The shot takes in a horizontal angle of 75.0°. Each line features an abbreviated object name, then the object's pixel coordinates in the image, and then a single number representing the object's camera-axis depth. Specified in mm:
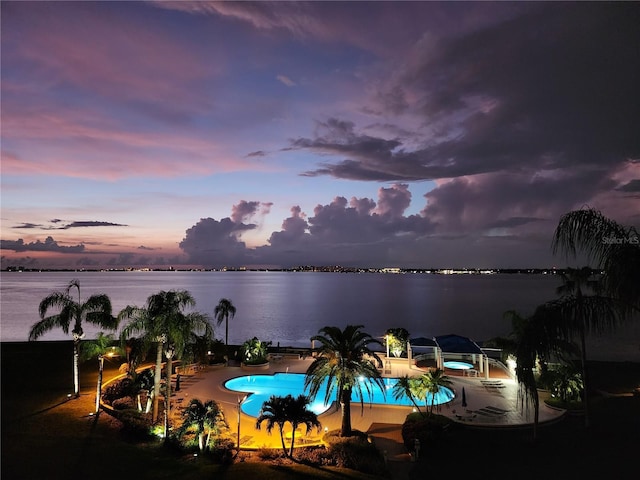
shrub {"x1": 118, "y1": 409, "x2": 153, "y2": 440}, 17422
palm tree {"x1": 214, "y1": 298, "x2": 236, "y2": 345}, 42781
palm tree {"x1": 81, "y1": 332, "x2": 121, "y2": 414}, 20262
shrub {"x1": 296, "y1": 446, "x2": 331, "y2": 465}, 15430
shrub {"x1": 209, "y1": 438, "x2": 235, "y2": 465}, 15367
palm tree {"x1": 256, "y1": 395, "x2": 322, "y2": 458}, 15438
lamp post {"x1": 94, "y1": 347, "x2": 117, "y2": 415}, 19906
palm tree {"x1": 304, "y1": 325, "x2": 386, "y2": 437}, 17891
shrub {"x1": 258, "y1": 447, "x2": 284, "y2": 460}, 15669
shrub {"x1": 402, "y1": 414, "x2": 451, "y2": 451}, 17266
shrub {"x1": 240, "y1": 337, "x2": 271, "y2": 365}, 31047
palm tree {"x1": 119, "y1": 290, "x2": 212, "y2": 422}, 18109
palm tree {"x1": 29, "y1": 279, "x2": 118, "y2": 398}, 21516
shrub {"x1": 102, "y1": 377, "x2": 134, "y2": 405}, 22047
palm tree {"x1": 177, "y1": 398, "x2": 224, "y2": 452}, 15719
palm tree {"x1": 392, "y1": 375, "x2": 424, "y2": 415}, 19719
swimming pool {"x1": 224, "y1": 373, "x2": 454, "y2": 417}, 23359
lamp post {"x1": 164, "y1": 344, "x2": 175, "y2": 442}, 16703
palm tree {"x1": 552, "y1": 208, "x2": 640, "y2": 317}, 9617
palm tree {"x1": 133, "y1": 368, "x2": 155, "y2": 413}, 20266
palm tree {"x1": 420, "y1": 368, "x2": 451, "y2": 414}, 19734
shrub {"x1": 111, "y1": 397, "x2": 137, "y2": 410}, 20438
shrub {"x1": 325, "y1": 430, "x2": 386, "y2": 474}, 14948
